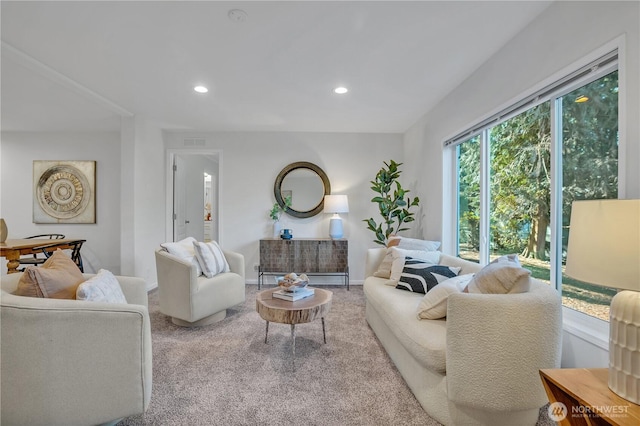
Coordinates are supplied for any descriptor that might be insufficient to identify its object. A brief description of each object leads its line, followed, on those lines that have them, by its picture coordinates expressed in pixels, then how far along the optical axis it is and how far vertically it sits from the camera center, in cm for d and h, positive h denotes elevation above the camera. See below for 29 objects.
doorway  465 +31
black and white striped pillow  235 -53
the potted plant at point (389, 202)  381 +13
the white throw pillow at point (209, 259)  302 -53
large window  164 +28
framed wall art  464 +24
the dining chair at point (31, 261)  378 -71
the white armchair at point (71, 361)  125 -69
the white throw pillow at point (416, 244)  312 -36
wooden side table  92 -64
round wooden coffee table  211 -74
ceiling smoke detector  187 +130
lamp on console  432 +5
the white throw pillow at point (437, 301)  180 -57
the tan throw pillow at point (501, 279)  152 -37
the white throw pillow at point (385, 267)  291 -57
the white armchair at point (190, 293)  267 -81
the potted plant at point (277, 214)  454 -6
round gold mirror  462 +37
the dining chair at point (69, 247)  343 -50
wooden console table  423 -67
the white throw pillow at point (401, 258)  267 -45
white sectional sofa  137 -68
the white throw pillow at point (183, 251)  291 -43
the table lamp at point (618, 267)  90 -18
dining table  302 -45
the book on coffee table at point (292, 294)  234 -70
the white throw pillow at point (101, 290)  148 -44
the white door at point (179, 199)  471 +19
